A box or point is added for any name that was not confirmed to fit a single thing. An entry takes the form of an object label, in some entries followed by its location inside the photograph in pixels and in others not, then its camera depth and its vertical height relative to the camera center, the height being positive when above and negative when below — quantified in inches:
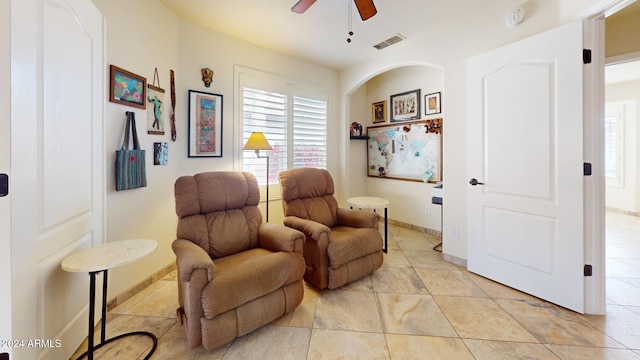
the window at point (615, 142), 183.5 +28.1
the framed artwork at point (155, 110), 90.2 +25.9
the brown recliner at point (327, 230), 86.0 -19.9
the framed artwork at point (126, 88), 75.0 +29.4
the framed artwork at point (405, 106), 153.5 +47.1
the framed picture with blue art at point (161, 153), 93.0 +10.0
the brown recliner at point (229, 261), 57.7 -22.6
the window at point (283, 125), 128.4 +30.8
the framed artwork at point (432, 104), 141.8 +43.9
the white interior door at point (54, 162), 42.6 +3.5
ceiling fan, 70.7 +50.0
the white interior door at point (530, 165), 74.3 +4.8
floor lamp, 110.0 +16.1
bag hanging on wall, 76.8 +5.1
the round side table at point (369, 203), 116.6 -11.4
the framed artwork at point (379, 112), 173.3 +48.0
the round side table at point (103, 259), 49.2 -16.6
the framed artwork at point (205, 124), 109.2 +25.1
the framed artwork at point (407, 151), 145.2 +18.5
